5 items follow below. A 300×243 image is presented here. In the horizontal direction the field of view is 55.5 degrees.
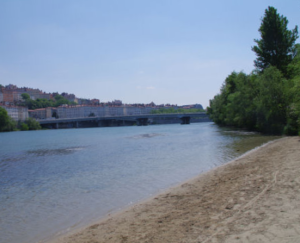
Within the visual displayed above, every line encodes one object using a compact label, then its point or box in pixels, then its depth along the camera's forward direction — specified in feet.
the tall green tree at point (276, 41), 160.04
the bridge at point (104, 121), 495.41
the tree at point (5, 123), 395.55
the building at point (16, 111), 611.47
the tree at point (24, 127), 450.42
